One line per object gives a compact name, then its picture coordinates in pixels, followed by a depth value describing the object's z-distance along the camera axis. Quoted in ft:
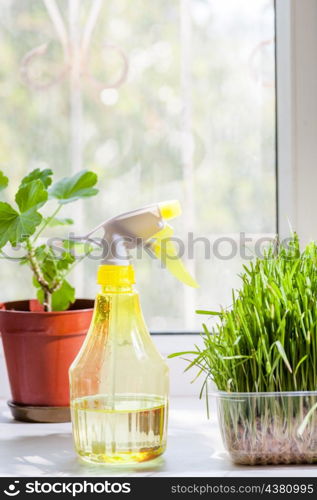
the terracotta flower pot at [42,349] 5.31
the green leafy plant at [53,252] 5.38
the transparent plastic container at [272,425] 4.79
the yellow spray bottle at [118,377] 4.87
